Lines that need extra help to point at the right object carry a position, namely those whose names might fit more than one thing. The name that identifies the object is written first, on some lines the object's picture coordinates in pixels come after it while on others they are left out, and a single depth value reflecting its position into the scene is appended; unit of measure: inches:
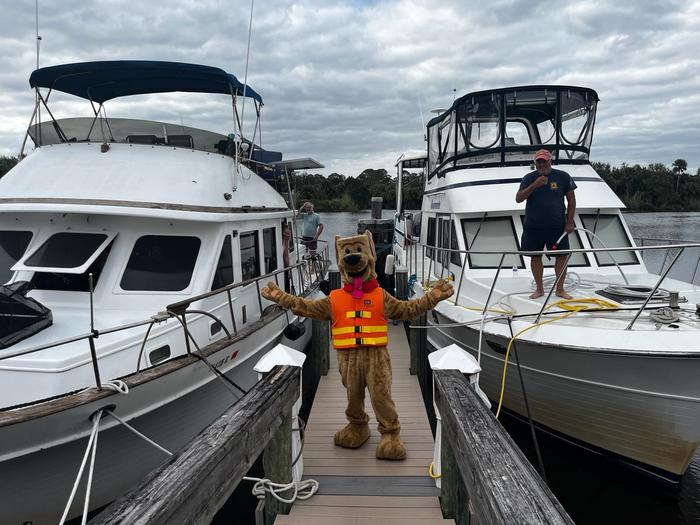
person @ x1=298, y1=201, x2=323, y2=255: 419.5
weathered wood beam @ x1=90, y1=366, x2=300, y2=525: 70.4
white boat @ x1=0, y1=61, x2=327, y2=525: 126.7
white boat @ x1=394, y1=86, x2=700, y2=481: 159.6
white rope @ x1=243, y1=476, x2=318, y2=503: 121.1
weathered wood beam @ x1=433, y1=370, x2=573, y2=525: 69.9
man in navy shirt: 198.2
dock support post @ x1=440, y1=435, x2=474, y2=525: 117.6
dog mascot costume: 138.3
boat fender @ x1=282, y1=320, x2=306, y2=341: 220.4
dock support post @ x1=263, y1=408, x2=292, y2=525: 123.9
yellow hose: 177.2
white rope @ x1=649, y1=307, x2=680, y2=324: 161.0
